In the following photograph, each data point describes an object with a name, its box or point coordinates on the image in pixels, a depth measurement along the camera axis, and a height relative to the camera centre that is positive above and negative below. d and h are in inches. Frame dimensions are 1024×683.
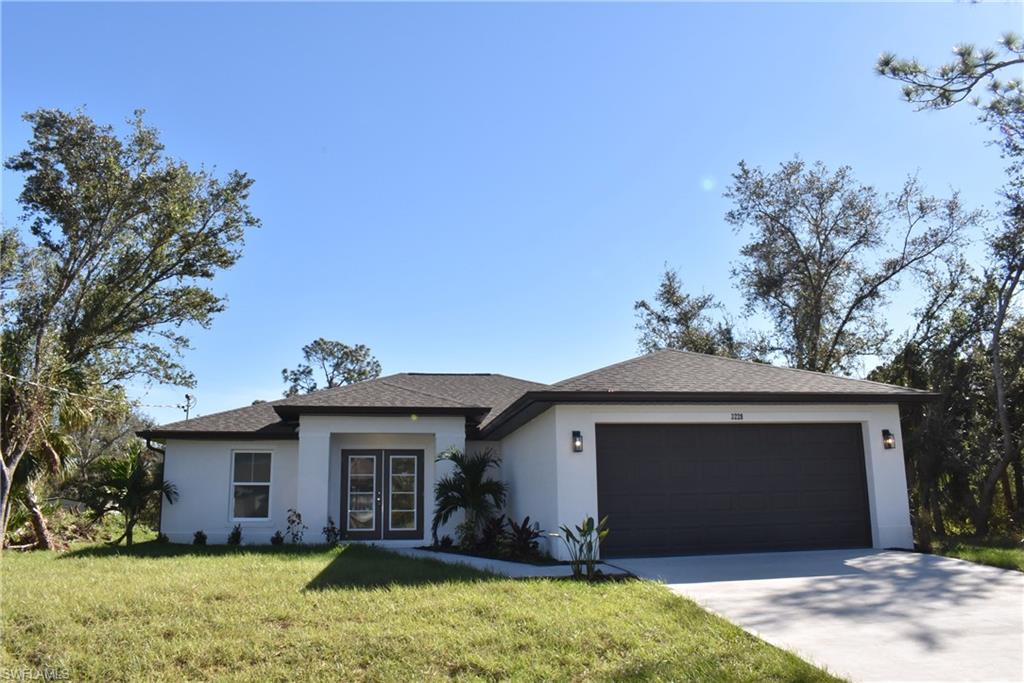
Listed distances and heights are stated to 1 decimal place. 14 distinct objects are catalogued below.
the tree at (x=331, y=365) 2119.8 +316.8
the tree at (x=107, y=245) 780.6 +274.6
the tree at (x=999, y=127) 398.6 +215.3
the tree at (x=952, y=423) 641.6 +34.6
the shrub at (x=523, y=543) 475.1 -50.1
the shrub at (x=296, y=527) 594.5 -46.0
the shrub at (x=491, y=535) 521.7 -48.5
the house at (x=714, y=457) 438.3 +5.4
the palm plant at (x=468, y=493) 564.1 -19.1
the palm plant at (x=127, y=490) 619.8 -13.0
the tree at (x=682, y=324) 1037.2 +214.3
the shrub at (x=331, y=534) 592.7 -51.8
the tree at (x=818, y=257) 894.4 +265.4
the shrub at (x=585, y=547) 365.7 -45.1
